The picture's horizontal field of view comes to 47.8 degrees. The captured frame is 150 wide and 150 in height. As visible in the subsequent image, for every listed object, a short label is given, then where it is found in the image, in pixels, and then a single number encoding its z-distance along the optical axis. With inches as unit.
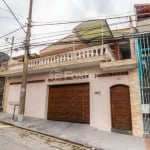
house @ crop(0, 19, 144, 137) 324.8
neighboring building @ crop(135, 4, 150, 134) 301.1
